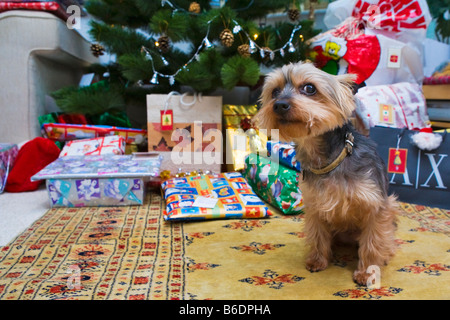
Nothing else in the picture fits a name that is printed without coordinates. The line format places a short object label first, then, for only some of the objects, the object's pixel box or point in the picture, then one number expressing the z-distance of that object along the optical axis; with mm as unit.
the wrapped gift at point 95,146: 1941
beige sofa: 2141
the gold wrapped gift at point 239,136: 1969
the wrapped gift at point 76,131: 2066
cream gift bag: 1983
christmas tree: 1861
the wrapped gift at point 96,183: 1605
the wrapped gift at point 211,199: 1491
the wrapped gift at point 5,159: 1824
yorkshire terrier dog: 931
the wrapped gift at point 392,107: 1867
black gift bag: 1620
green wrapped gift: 1544
